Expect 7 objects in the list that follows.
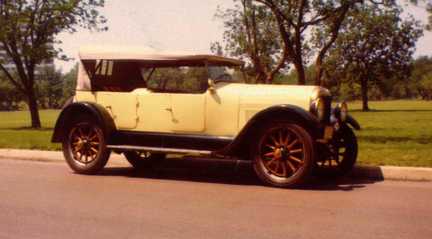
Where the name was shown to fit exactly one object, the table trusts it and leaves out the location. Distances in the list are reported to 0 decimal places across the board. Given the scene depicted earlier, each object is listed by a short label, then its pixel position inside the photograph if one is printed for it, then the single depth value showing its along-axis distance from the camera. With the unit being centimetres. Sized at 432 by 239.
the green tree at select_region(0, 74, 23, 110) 9894
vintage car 711
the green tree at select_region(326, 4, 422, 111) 5975
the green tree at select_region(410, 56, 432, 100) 11706
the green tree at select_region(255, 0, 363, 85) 1581
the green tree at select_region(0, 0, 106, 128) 3038
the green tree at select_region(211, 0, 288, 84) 1820
